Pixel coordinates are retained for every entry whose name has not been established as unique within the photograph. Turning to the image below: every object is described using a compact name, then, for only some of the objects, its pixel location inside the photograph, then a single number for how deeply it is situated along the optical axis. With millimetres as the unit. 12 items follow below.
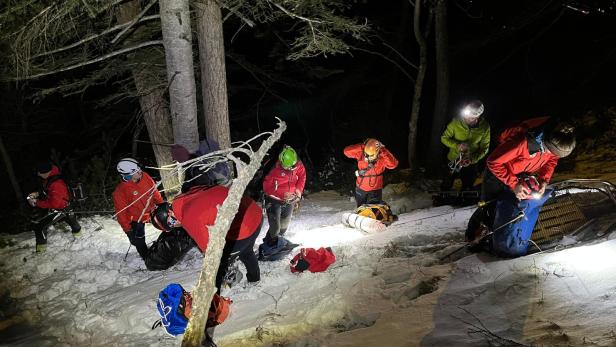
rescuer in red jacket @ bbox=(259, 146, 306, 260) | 6727
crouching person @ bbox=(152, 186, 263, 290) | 4750
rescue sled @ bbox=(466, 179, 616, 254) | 5070
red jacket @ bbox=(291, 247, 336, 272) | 5750
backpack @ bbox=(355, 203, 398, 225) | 7656
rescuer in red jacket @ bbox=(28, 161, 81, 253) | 7704
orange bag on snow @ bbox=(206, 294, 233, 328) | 4801
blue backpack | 4703
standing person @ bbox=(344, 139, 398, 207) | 7537
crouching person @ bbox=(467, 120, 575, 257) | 4844
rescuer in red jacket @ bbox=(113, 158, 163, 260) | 6562
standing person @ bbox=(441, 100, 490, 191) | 7883
